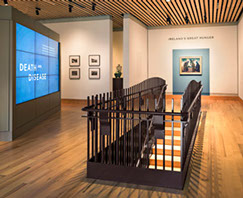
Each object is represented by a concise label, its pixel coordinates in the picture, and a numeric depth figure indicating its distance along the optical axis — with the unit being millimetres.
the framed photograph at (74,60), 10975
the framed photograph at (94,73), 10815
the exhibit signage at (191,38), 12556
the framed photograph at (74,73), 11046
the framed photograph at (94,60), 10738
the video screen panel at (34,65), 5262
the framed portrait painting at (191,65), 12730
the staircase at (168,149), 4647
